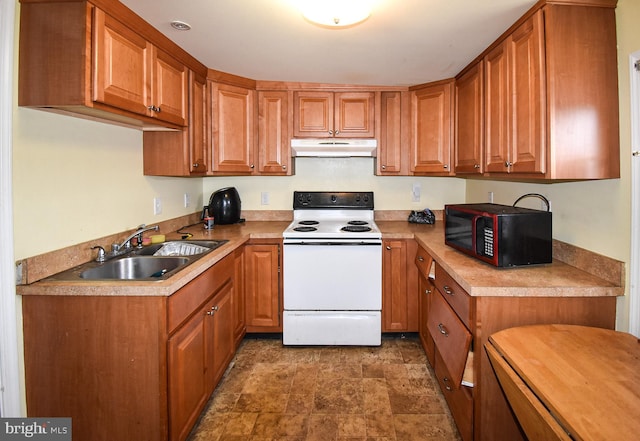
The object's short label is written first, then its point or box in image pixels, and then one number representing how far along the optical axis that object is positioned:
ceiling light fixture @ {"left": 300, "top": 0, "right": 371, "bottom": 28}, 1.64
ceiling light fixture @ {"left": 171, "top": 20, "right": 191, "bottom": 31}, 1.95
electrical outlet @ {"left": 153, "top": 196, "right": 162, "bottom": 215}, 2.62
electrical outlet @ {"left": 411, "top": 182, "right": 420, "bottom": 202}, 3.57
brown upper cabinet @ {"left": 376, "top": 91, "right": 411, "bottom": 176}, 3.17
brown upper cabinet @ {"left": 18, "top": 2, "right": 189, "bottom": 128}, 1.52
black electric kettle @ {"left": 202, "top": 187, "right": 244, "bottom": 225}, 3.22
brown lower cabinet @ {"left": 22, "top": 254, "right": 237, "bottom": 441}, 1.53
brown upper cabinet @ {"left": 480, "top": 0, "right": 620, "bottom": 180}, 1.63
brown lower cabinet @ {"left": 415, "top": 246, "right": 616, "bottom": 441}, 1.55
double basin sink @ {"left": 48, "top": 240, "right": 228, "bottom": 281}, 1.74
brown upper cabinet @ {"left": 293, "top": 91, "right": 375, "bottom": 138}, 3.14
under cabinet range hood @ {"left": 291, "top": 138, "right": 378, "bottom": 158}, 3.07
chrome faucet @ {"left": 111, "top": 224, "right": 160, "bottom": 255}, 2.04
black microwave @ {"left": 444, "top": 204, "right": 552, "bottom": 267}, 1.79
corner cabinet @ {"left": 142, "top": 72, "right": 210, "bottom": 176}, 2.49
